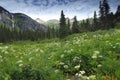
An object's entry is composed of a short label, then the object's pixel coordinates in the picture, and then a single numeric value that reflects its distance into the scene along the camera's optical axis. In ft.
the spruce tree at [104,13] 119.13
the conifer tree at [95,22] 150.03
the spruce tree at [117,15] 124.90
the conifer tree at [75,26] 150.00
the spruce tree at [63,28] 140.06
